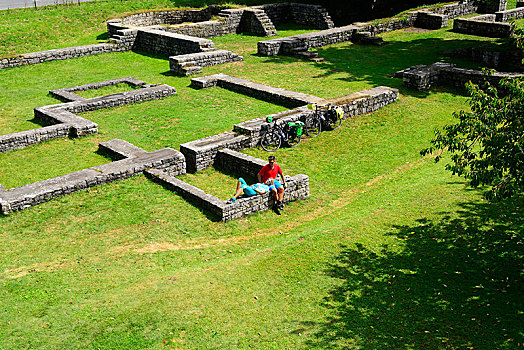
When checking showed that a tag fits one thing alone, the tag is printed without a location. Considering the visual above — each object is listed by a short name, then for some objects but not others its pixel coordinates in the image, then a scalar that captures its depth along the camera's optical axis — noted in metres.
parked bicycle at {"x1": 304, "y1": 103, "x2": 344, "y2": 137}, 16.66
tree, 8.33
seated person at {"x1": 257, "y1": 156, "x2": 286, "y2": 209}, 12.22
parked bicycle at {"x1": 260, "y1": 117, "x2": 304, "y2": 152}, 15.57
